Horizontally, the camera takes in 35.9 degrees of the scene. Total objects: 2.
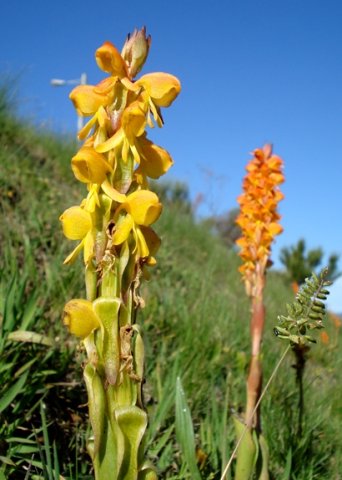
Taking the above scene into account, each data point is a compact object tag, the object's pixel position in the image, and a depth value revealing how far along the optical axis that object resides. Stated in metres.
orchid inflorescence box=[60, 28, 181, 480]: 0.19
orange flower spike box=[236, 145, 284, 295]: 0.42
